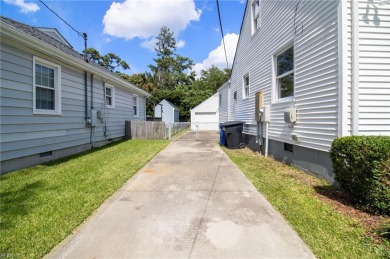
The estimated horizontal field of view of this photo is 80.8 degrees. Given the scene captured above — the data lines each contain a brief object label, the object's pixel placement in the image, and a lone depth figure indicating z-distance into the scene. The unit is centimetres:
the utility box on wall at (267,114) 748
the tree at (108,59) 4125
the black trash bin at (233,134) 1031
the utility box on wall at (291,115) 576
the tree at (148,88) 3984
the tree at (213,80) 4800
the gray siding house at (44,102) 553
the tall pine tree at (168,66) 4838
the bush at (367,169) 312
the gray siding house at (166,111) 3628
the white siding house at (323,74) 414
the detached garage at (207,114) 2831
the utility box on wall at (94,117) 939
